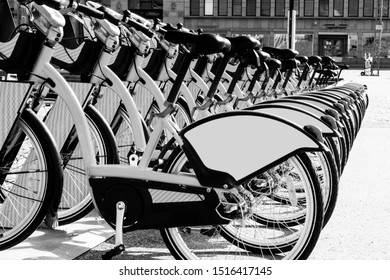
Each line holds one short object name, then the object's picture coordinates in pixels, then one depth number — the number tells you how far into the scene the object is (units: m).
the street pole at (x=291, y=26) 14.33
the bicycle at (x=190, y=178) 3.49
